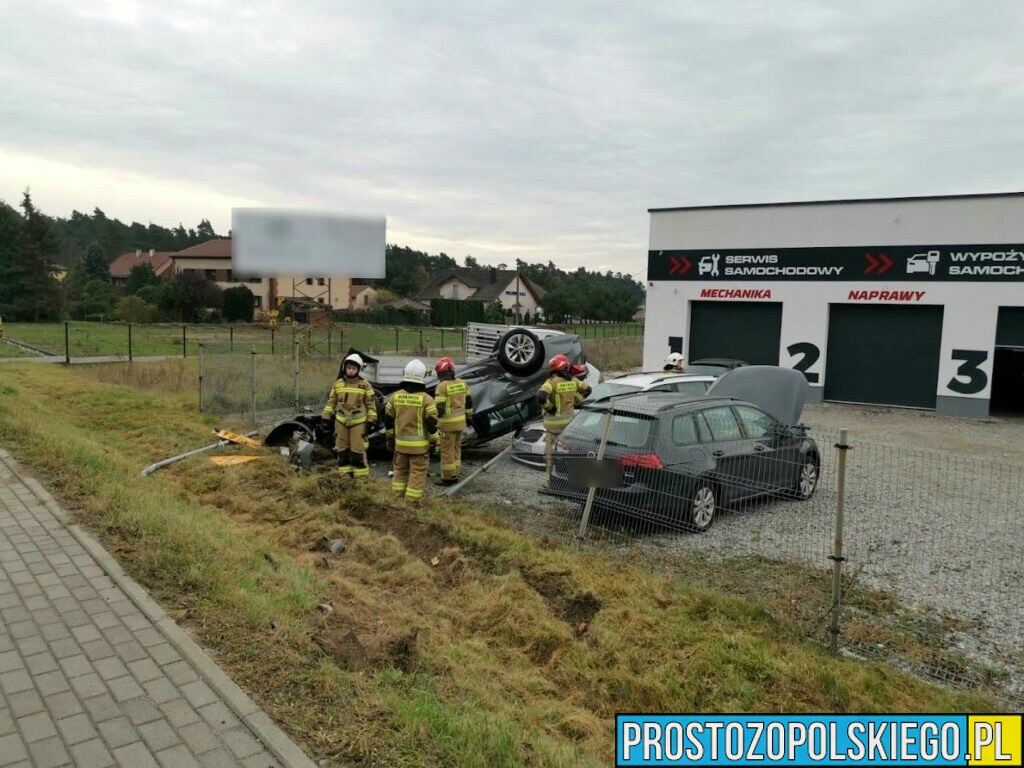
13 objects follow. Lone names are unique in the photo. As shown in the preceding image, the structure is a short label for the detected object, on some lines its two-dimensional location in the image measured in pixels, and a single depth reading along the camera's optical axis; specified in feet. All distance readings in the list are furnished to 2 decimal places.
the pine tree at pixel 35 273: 177.88
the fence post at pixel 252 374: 43.60
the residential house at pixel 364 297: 212.31
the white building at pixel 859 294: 60.90
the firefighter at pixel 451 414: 29.89
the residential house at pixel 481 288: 271.49
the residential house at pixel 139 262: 207.37
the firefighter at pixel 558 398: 31.32
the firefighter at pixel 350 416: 30.32
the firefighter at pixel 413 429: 28.07
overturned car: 34.86
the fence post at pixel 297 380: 45.21
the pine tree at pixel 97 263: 277.44
